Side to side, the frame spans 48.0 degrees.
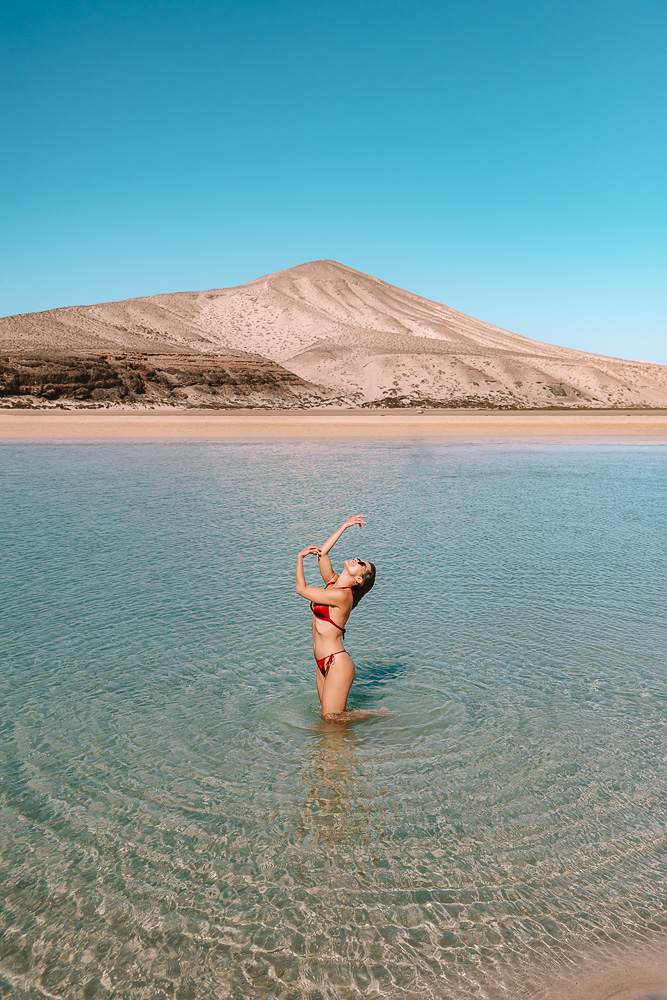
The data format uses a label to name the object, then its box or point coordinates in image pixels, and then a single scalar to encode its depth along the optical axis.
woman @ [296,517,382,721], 5.18
